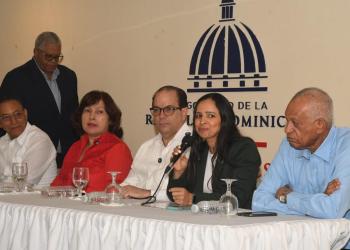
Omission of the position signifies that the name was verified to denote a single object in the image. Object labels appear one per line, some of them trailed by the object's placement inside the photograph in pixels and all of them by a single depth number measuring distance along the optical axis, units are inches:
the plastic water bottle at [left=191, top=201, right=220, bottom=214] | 125.7
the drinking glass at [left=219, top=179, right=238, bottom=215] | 123.0
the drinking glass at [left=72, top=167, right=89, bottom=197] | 152.4
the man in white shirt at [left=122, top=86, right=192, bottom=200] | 172.6
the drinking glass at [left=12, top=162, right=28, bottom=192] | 167.6
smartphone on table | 123.1
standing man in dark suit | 237.9
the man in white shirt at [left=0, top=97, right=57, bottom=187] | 210.4
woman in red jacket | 184.1
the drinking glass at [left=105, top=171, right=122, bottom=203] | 141.5
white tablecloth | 109.1
